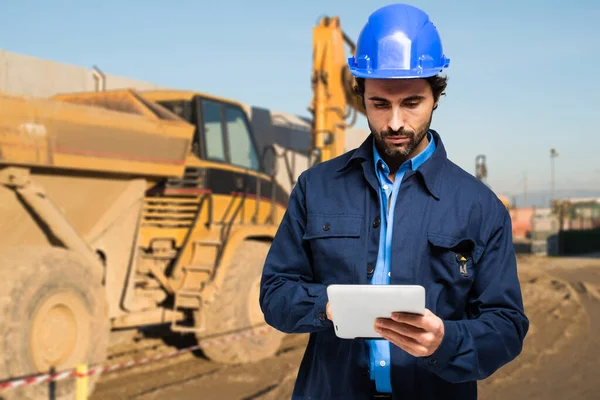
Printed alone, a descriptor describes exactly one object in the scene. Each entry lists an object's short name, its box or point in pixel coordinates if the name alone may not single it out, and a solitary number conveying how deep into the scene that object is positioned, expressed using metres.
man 1.85
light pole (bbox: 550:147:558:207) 61.43
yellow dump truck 5.65
